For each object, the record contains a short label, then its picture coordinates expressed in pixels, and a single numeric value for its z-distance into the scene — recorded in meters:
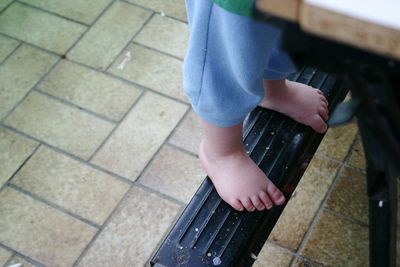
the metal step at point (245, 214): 1.34
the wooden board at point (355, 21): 0.60
